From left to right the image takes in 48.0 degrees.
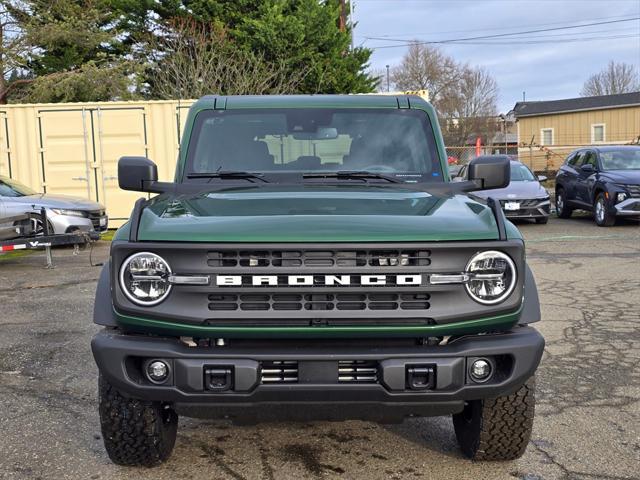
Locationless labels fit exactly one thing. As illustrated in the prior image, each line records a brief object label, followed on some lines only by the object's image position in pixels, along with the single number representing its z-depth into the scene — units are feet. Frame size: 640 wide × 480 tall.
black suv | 45.34
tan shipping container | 50.06
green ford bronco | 9.48
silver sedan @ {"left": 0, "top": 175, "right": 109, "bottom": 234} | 37.83
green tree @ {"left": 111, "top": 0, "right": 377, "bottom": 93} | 80.07
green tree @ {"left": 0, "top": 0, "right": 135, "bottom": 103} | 77.25
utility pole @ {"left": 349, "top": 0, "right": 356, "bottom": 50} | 102.25
